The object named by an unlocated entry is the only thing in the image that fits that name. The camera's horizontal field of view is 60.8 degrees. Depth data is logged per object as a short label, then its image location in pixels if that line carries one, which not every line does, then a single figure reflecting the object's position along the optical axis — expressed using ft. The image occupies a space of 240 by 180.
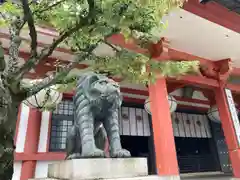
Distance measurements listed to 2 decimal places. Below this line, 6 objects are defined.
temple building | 13.92
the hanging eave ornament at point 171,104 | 17.30
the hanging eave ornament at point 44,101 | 11.94
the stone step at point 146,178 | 6.49
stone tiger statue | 7.03
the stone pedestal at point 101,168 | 6.07
